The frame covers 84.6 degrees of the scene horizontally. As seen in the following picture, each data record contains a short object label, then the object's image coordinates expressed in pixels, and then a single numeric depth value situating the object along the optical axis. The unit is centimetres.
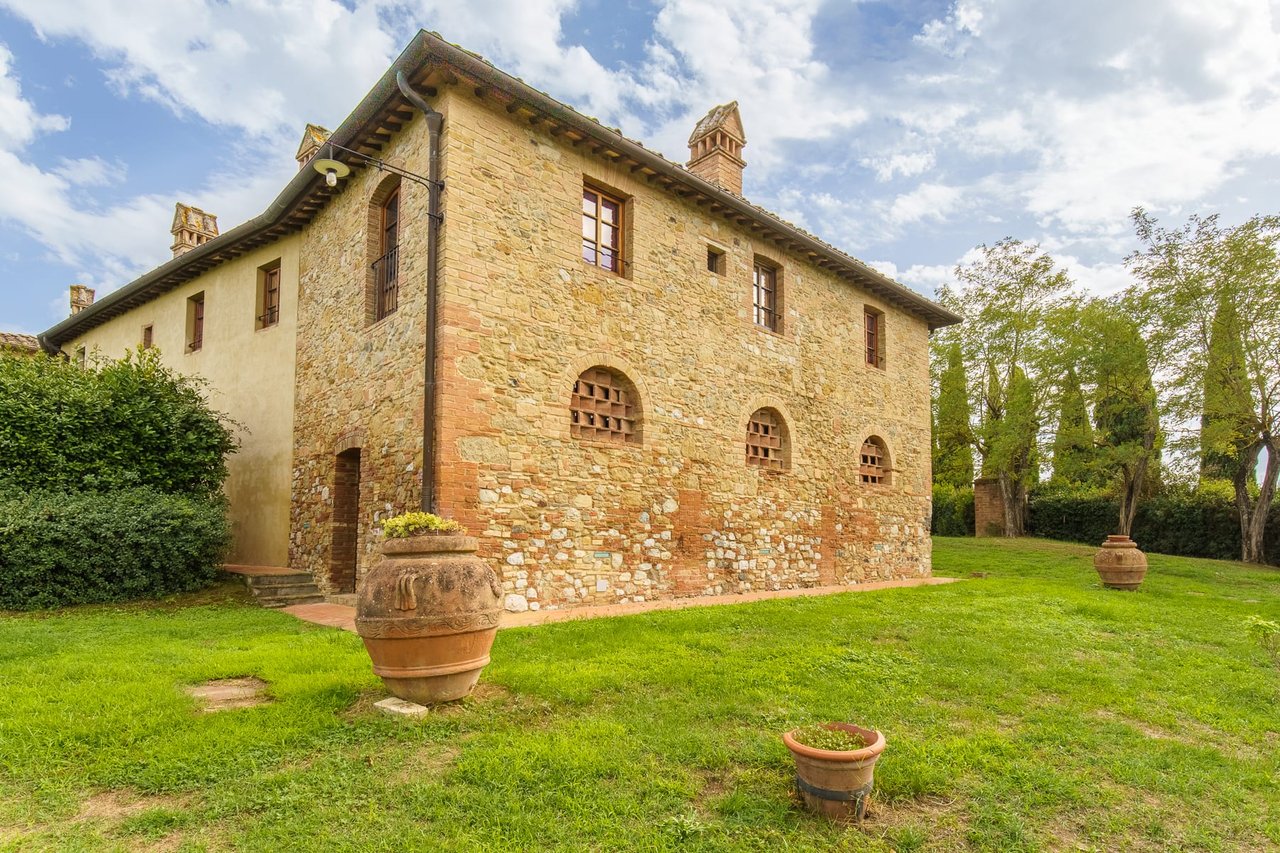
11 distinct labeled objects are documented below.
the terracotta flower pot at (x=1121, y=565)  1239
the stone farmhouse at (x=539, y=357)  829
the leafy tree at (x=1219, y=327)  1656
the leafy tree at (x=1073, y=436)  1986
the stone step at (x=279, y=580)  948
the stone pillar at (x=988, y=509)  2572
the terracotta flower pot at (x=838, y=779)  310
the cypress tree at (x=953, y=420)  2455
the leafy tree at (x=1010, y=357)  2172
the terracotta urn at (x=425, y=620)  433
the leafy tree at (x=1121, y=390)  1833
